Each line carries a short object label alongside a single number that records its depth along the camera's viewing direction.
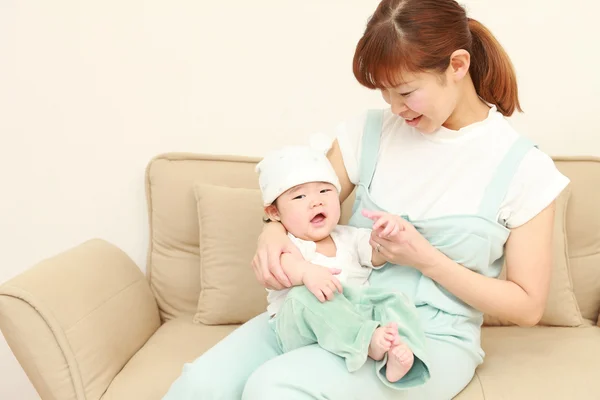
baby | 1.21
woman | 1.34
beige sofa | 1.48
